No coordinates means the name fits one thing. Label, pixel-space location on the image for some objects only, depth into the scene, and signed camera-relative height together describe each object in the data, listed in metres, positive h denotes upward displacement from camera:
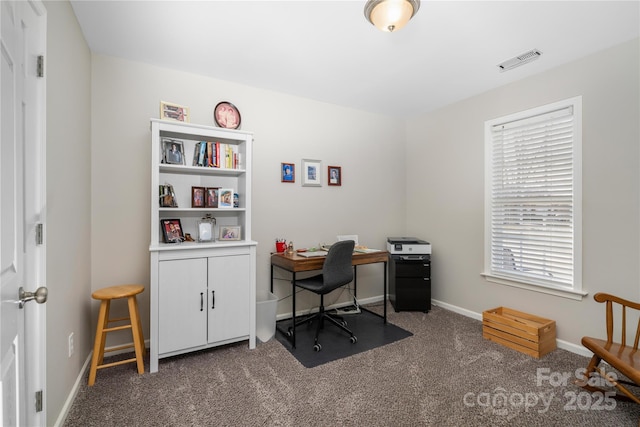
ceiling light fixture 1.79 +1.22
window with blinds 2.67 +0.17
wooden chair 1.68 -0.85
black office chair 2.75 -0.58
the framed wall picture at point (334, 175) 3.70 +0.48
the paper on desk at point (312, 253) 2.99 -0.41
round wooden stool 2.12 -0.82
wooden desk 2.80 -0.48
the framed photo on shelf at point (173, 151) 2.54 +0.52
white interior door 0.92 +0.01
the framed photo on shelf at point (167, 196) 2.55 +0.14
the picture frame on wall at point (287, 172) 3.38 +0.46
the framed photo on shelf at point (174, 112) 2.64 +0.89
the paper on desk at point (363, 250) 3.29 -0.42
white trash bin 2.85 -1.01
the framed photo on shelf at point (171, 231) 2.60 -0.16
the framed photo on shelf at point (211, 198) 2.75 +0.13
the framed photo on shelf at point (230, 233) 2.82 -0.19
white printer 3.60 -0.41
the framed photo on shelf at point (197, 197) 2.74 +0.14
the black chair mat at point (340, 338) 2.56 -1.20
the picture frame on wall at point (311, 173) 3.52 +0.47
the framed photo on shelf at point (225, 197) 2.75 +0.14
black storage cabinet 3.58 -0.82
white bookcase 2.34 -0.41
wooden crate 2.52 -1.03
